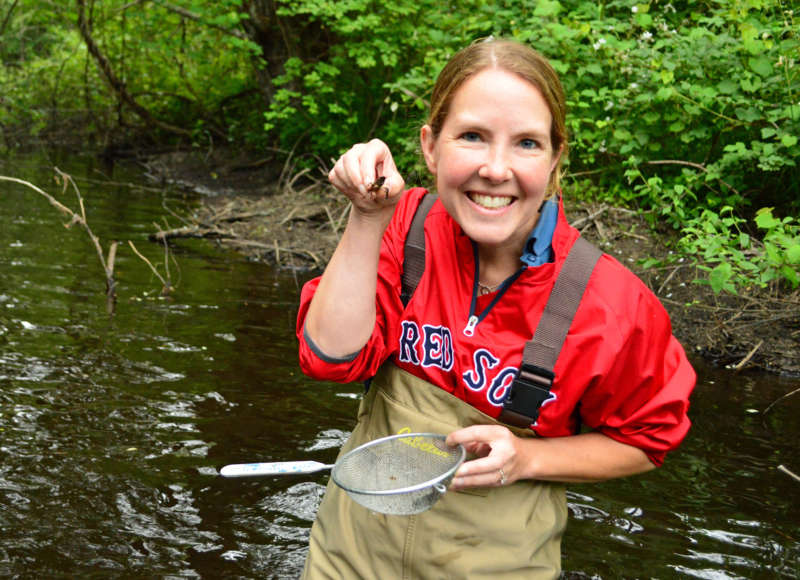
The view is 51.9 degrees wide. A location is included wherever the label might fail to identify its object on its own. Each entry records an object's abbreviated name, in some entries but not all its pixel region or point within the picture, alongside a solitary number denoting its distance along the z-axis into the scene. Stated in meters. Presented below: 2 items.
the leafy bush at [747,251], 4.42
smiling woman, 1.93
